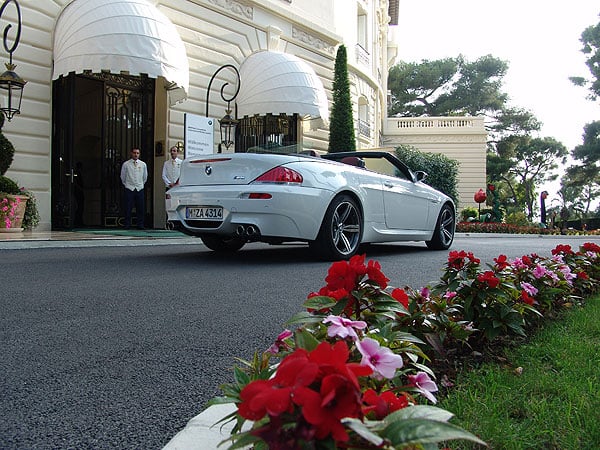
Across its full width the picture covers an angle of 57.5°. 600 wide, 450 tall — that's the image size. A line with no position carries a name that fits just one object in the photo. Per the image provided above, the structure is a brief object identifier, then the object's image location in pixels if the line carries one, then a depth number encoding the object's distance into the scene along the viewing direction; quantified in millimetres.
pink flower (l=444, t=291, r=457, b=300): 2521
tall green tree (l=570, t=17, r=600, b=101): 37031
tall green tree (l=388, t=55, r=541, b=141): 44906
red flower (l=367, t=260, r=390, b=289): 1741
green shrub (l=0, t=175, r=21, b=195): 8797
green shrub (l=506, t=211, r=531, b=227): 26550
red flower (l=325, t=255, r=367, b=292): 1737
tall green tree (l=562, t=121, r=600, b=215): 37281
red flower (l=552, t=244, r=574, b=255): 4125
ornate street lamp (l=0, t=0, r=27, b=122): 9102
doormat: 10164
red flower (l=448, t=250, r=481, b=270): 2795
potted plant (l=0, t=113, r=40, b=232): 8664
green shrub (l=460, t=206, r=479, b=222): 30281
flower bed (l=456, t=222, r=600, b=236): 22953
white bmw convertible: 5555
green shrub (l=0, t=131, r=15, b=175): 9070
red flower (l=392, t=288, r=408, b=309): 1865
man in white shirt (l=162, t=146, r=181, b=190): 12109
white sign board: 12023
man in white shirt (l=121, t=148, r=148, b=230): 11817
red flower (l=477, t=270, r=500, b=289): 2439
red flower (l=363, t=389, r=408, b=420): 862
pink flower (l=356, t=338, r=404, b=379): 952
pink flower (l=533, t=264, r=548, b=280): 3119
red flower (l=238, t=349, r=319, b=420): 730
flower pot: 8641
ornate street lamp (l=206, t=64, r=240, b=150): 13541
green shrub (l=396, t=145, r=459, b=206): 27200
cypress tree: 18672
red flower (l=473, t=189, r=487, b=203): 30531
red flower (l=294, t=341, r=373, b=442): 713
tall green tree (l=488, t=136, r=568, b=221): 45312
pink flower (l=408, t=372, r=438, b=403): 1262
